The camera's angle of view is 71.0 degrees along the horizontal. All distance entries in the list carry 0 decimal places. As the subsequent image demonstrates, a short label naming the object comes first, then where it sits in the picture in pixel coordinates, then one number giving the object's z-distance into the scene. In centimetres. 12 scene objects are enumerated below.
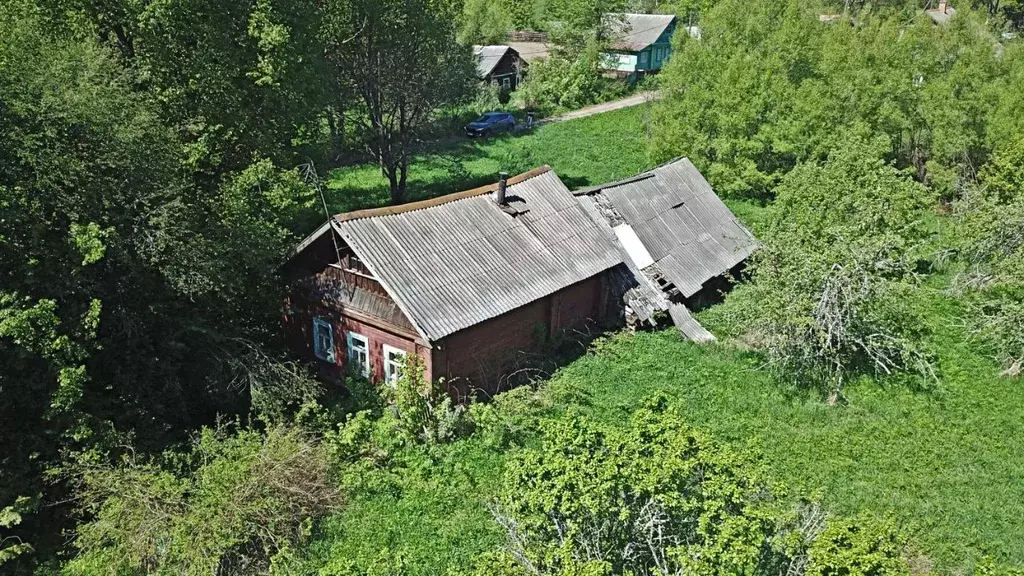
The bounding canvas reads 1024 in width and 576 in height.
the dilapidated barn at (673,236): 2108
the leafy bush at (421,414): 1485
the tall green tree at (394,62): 2598
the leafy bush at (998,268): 1855
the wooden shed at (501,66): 4984
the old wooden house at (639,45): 5519
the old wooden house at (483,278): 1648
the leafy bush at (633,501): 904
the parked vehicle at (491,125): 4222
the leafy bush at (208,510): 1184
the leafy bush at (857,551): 820
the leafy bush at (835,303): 1691
